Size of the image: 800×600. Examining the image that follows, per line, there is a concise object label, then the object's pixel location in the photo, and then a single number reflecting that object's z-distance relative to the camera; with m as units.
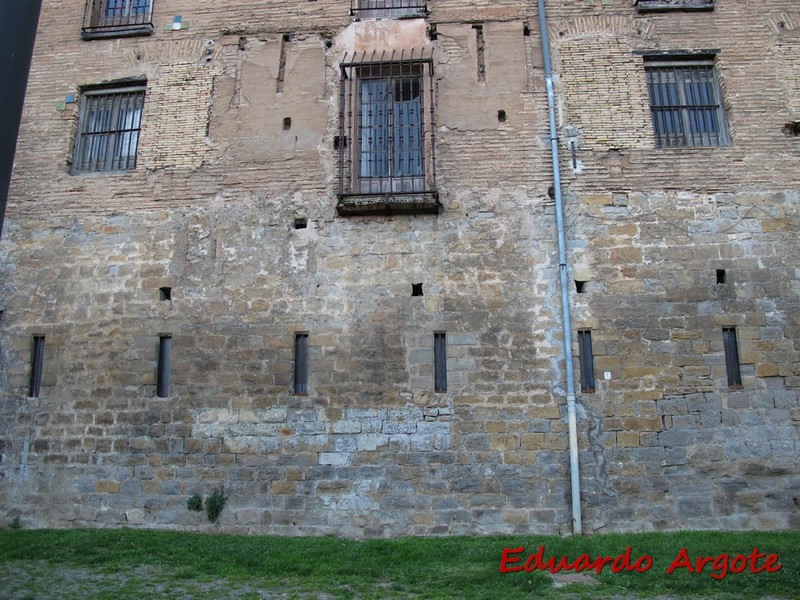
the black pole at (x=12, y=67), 4.14
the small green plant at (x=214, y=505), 9.43
